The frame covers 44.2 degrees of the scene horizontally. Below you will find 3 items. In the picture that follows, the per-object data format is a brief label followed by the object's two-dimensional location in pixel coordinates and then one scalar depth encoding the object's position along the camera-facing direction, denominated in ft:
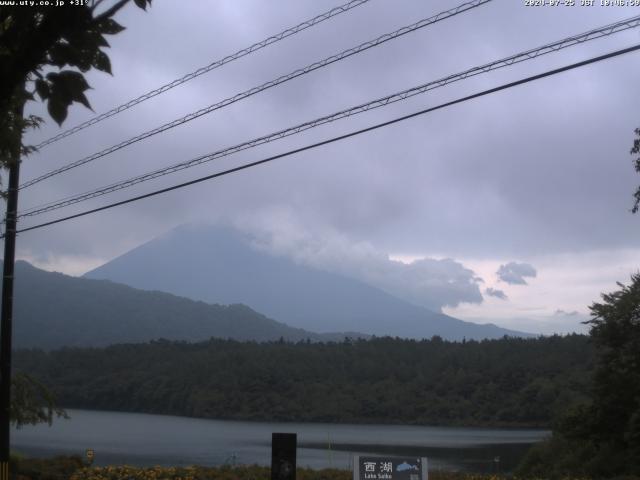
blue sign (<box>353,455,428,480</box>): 33.32
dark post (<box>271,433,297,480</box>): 27.25
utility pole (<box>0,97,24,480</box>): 47.65
